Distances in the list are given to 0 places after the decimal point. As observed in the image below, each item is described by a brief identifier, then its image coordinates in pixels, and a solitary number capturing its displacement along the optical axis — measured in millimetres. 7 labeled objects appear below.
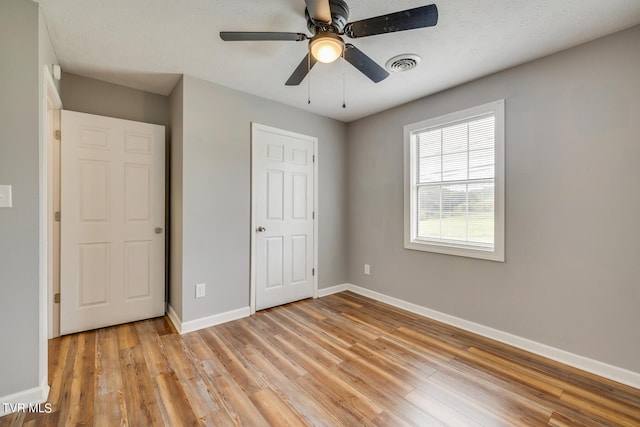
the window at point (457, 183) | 2600
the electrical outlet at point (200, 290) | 2776
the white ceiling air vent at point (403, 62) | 2324
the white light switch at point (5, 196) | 1623
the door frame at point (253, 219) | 3143
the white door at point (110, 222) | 2611
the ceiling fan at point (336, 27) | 1489
